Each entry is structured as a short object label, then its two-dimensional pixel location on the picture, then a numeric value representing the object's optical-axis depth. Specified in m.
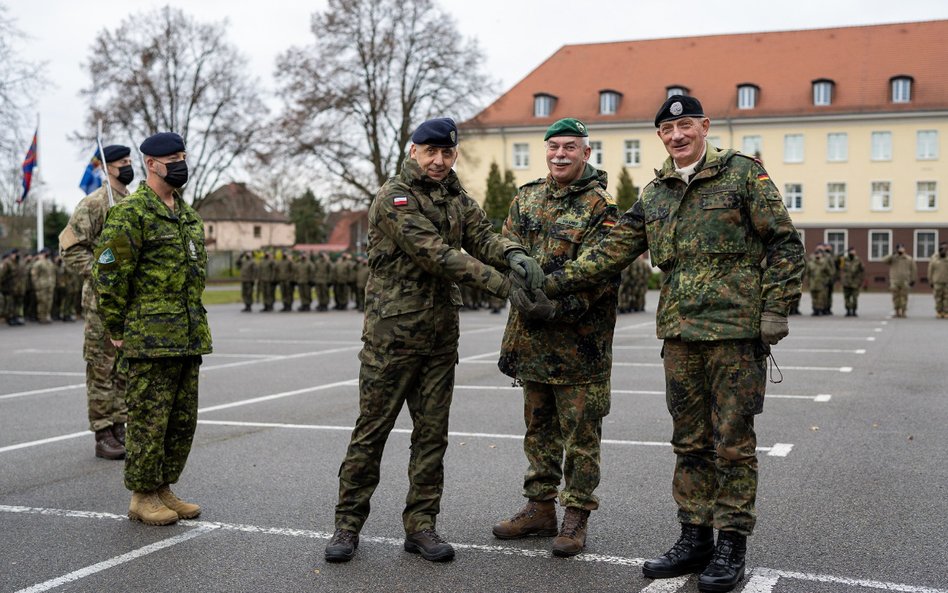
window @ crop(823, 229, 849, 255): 56.75
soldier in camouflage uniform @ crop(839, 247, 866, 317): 27.75
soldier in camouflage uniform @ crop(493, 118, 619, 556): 5.21
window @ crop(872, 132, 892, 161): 55.40
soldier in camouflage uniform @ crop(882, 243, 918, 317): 26.47
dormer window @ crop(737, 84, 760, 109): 57.62
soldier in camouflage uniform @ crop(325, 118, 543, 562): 5.00
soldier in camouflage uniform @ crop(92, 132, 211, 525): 5.71
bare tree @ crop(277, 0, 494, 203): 43.38
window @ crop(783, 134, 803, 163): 56.97
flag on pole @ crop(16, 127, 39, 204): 24.70
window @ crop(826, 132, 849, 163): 56.16
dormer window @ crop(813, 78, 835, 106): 56.19
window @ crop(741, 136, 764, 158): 56.84
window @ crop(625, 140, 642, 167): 60.38
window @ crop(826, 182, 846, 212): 56.75
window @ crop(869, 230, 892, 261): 55.78
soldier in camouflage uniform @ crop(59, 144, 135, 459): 7.58
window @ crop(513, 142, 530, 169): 61.69
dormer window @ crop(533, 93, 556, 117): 61.41
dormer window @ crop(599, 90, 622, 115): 60.66
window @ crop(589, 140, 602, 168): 60.67
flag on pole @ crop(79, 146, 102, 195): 14.27
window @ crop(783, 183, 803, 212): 57.56
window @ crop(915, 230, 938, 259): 55.00
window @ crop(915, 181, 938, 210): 54.97
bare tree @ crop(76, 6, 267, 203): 45.62
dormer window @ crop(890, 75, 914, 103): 54.75
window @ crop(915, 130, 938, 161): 54.44
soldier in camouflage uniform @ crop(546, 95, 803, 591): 4.62
